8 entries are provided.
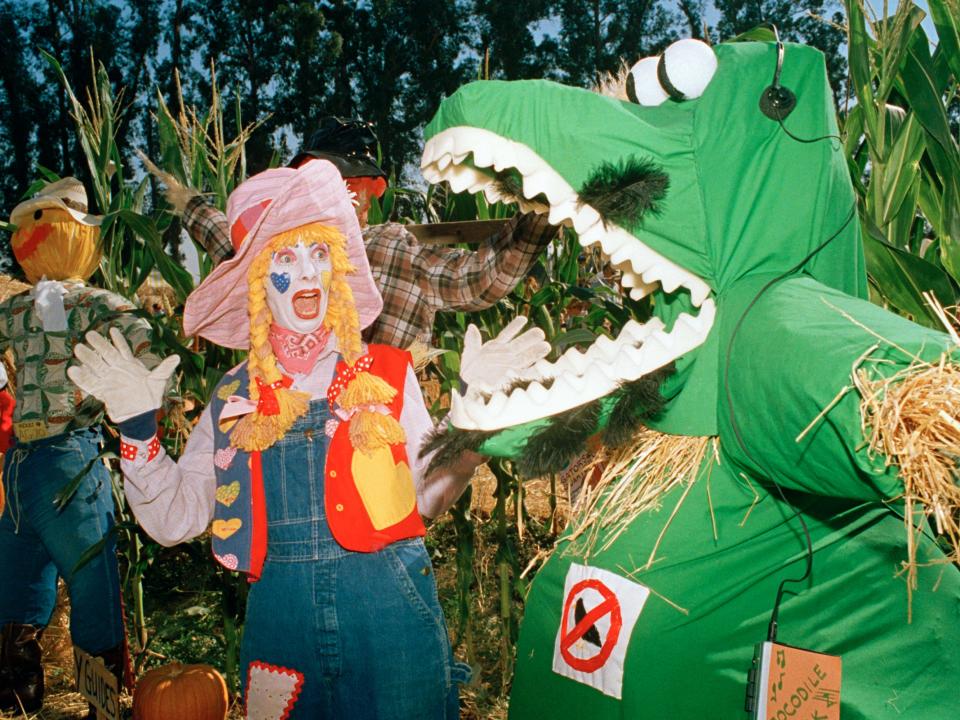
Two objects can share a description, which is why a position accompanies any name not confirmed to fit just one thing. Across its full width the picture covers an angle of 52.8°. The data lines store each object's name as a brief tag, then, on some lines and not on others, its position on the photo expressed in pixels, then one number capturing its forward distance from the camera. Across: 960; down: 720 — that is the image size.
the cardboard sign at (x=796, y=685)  1.07
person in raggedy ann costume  1.45
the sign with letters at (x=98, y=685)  2.17
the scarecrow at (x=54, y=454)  2.47
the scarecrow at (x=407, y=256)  1.63
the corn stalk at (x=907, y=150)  1.52
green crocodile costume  1.14
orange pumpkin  2.03
